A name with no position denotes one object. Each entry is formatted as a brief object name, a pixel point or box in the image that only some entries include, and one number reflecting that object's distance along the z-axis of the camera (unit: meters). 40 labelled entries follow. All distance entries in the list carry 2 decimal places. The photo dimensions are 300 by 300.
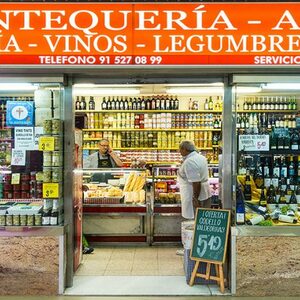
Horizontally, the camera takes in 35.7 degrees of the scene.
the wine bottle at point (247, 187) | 5.95
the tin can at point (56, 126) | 5.70
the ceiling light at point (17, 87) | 5.74
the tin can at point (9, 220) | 5.64
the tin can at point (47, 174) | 5.67
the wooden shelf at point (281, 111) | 6.38
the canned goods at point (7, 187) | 5.81
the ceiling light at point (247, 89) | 5.80
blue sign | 5.75
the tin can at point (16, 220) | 5.62
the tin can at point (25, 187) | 5.79
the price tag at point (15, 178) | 5.78
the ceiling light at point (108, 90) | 7.92
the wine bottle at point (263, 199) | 6.02
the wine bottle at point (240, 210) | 5.71
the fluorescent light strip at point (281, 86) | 5.81
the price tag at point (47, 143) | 5.67
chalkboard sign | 5.64
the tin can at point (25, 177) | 5.77
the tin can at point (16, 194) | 5.80
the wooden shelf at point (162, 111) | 10.65
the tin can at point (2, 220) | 5.64
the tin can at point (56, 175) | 5.68
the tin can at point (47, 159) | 5.68
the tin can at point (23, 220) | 5.62
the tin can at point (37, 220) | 5.63
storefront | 5.30
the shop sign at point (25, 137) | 5.73
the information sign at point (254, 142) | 5.80
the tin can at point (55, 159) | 5.69
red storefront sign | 5.30
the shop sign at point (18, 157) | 5.75
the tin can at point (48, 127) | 5.69
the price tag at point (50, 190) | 5.65
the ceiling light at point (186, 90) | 8.04
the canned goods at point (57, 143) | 5.70
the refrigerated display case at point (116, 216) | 7.98
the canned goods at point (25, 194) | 5.79
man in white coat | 7.26
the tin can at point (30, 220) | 5.63
